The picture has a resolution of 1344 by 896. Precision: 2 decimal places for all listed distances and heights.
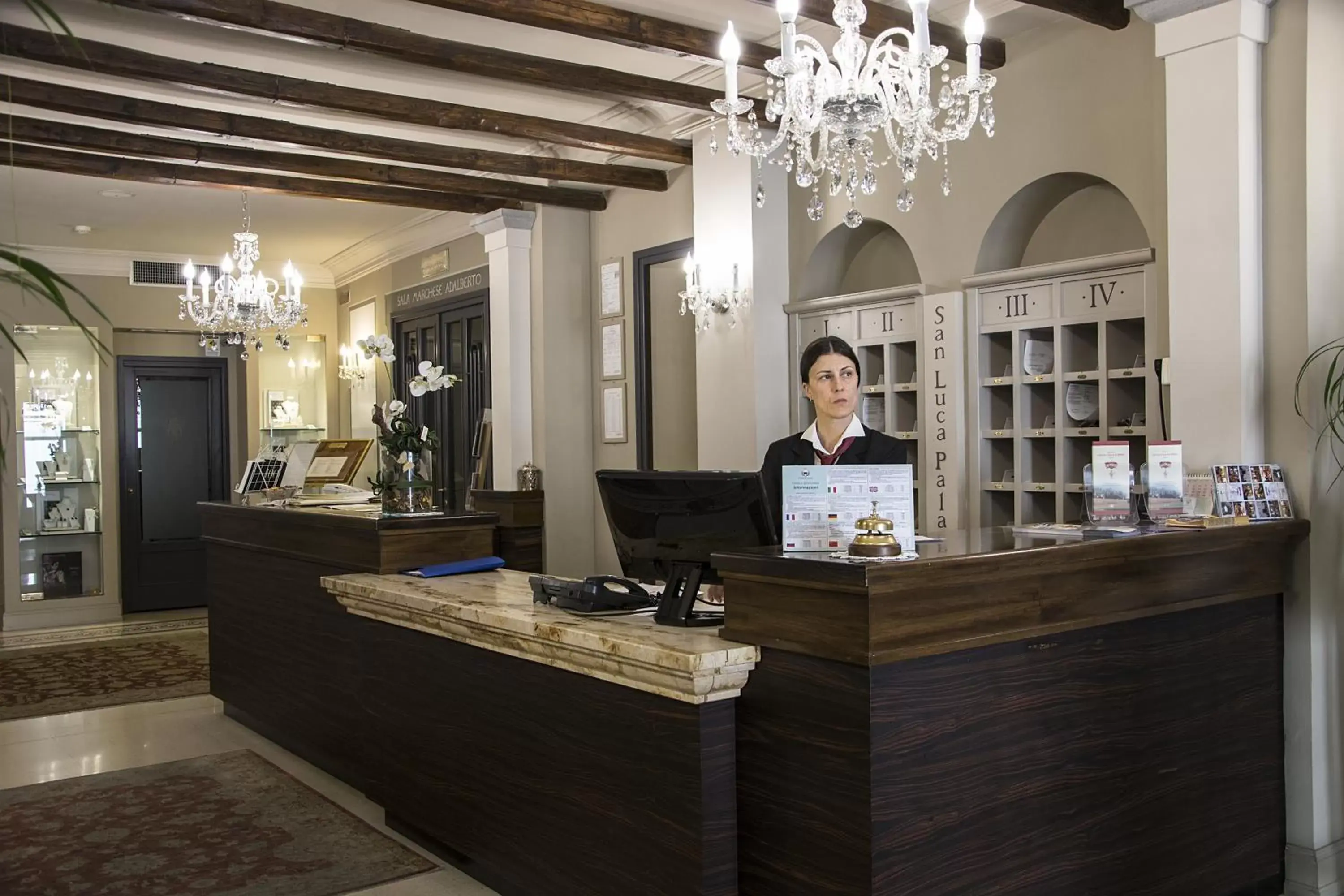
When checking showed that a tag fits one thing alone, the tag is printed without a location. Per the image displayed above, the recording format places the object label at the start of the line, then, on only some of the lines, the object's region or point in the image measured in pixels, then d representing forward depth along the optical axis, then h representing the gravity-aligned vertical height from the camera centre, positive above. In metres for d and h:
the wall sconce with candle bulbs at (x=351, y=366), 10.93 +0.79
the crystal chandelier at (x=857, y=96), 3.47 +1.07
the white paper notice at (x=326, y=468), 6.28 -0.12
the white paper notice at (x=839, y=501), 2.75 -0.16
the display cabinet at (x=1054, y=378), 4.84 +0.25
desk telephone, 3.27 -0.46
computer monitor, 2.95 -0.22
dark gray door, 11.02 -0.20
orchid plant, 5.00 +0.06
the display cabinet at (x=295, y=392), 11.67 +0.57
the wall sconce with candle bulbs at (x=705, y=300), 6.46 +0.81
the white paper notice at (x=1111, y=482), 3.65 -0.16
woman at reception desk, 3.88 +0.05
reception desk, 2.57 -0.77
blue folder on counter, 4.27 -0.48
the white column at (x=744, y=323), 6.36 +0.66
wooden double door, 9.18 +0.50
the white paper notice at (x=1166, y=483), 3.69 -0.17
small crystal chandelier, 7.82 +1.03
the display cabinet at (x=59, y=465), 10.26 -0.13
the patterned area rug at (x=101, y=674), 6.89 -1.53
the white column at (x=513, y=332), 8.17 +0.81
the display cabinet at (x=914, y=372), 5.47 +0.33
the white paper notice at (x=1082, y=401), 5.05 +0.14
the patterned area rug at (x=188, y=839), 3.84 -1.48
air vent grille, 10.79 +1.68
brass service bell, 2.61 -0.24
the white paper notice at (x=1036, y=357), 5.24 +0.36
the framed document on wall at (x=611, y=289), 7.91 +1.08
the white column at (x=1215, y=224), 3.78 +0.70
